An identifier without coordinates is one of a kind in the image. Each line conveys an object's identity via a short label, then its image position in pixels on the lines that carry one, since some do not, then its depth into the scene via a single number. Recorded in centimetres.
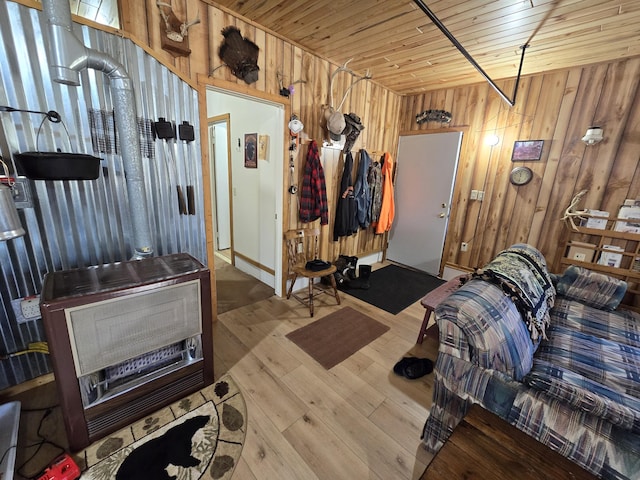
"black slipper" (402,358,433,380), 197
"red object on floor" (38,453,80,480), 120
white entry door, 370
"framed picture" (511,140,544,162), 298
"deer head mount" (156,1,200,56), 175
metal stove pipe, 130
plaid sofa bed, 101
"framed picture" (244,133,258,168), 318
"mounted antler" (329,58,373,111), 276
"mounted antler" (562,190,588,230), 272
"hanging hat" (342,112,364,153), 315
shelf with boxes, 247
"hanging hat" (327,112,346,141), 287
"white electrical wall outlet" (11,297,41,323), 158
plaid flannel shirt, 293
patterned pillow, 210
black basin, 137
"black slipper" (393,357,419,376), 201
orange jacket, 398
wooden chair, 278
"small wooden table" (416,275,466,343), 219
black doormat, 313
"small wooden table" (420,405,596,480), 81
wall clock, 306
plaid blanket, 157
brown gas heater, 125
